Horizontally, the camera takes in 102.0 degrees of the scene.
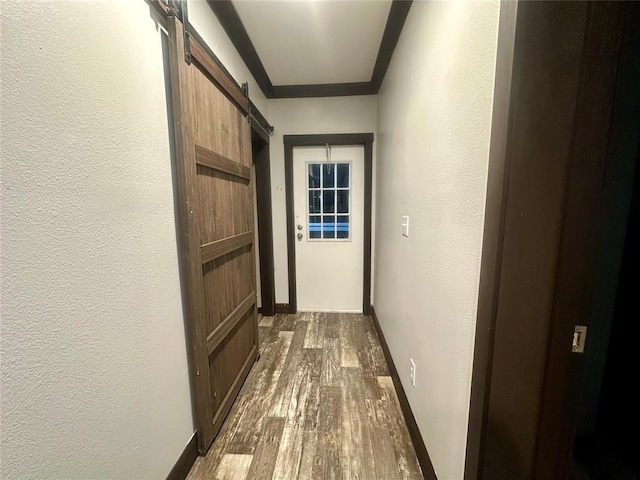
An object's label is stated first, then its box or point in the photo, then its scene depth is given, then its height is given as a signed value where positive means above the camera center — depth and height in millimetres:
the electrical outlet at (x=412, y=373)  1375 -903
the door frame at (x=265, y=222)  2783 -176
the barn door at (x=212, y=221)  1123 -76
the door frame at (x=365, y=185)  2773 +228
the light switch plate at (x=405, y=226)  1561 -126
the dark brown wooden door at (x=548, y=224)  562 -47
